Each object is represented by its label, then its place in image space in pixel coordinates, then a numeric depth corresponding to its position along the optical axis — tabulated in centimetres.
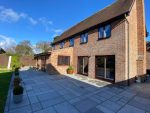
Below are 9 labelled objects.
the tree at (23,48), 3291
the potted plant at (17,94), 402
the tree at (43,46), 3482
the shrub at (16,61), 1875
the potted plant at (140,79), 811
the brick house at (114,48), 692
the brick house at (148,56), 1228
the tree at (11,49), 3541
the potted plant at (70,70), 1153
